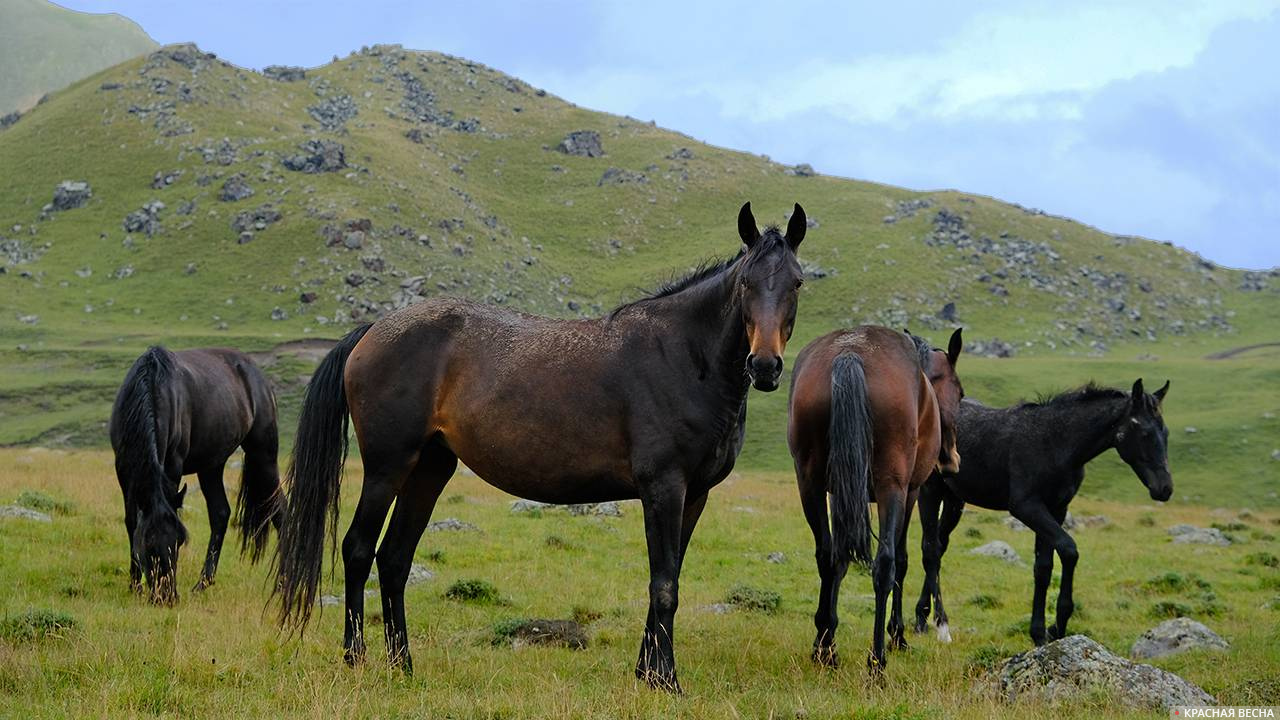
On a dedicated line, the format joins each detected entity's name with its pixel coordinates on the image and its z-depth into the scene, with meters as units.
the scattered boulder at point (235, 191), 91.69
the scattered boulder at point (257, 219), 86.81
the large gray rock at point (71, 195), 92.44
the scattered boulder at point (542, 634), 9.23
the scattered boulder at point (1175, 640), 9.98
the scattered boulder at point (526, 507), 20.03
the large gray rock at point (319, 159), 97.25
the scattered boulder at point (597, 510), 19.88
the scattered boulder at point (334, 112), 131.12
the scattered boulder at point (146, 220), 88.25
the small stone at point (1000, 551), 18.97
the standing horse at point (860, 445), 8.80
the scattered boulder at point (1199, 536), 22.95
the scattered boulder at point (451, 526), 17.19
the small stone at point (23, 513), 13.90
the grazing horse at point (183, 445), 10.20
